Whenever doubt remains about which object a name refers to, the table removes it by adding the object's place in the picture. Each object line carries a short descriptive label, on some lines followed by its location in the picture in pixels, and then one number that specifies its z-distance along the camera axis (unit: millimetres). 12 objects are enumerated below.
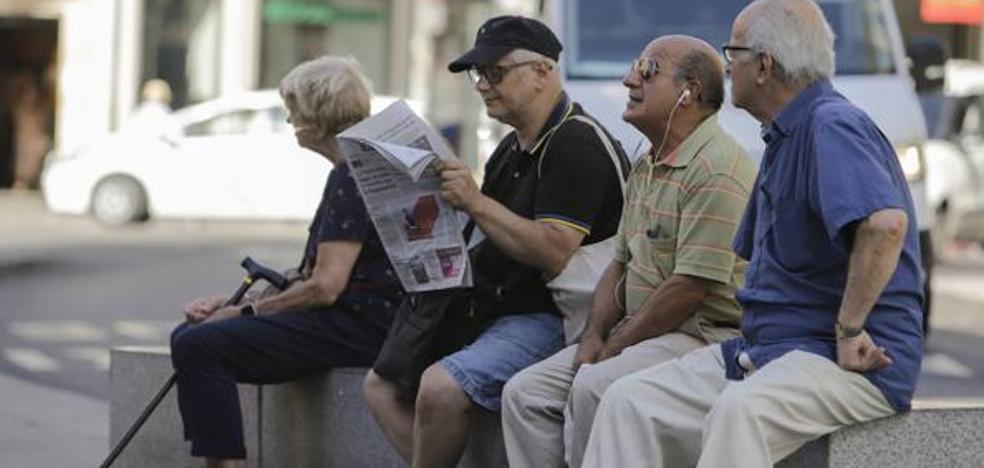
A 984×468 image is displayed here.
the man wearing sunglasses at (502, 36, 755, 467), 11852
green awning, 75125
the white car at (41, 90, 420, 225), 53656
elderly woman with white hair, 13945
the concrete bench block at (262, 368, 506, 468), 14328
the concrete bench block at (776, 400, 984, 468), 10930
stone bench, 11016
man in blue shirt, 10469
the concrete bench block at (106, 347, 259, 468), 15437
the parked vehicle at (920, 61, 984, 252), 45594
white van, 26437
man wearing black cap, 12492
